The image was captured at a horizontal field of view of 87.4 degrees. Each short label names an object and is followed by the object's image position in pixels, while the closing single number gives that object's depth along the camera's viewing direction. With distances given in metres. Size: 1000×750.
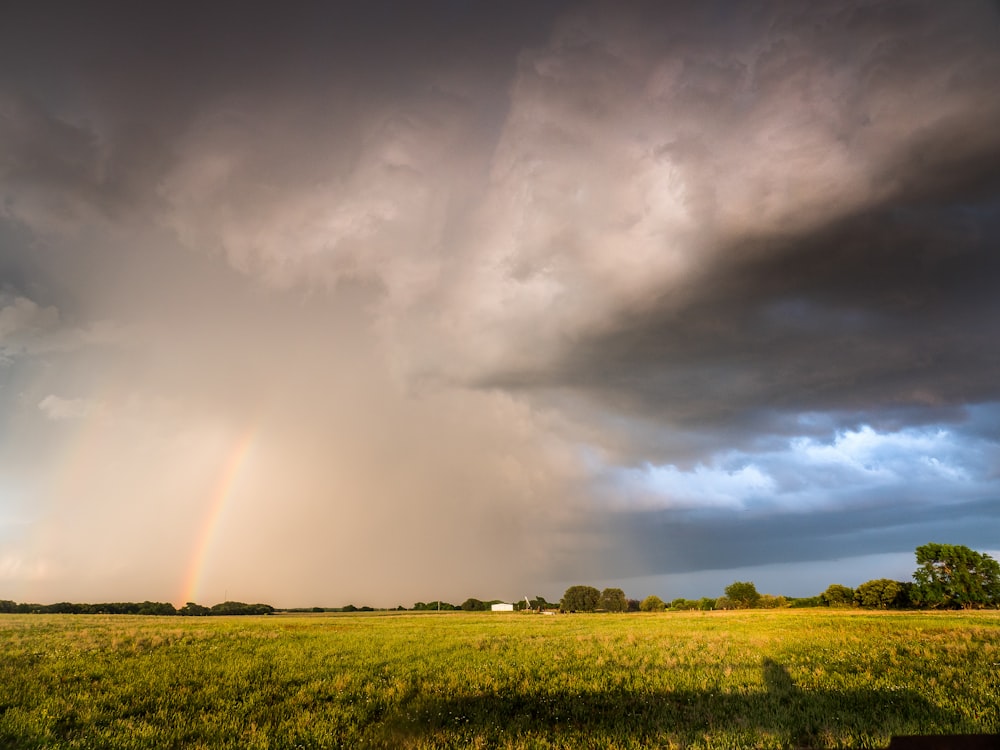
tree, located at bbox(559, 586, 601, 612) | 188.50
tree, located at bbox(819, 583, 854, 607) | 130.57
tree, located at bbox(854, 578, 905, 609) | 108.69
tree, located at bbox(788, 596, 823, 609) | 154.43
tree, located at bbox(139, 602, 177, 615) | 117.50
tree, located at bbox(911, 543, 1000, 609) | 99.50
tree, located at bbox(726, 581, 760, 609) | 164.38
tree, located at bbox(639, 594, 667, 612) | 187.25
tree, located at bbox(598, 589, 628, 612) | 182.75
